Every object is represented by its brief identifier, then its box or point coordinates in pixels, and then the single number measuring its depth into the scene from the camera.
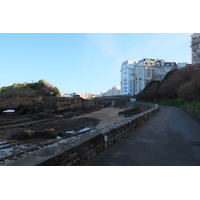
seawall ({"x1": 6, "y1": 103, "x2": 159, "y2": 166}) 2.94
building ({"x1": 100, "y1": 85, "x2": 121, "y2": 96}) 151.62
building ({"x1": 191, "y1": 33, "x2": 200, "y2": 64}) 13.70
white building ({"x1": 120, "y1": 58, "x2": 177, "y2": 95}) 89.81
